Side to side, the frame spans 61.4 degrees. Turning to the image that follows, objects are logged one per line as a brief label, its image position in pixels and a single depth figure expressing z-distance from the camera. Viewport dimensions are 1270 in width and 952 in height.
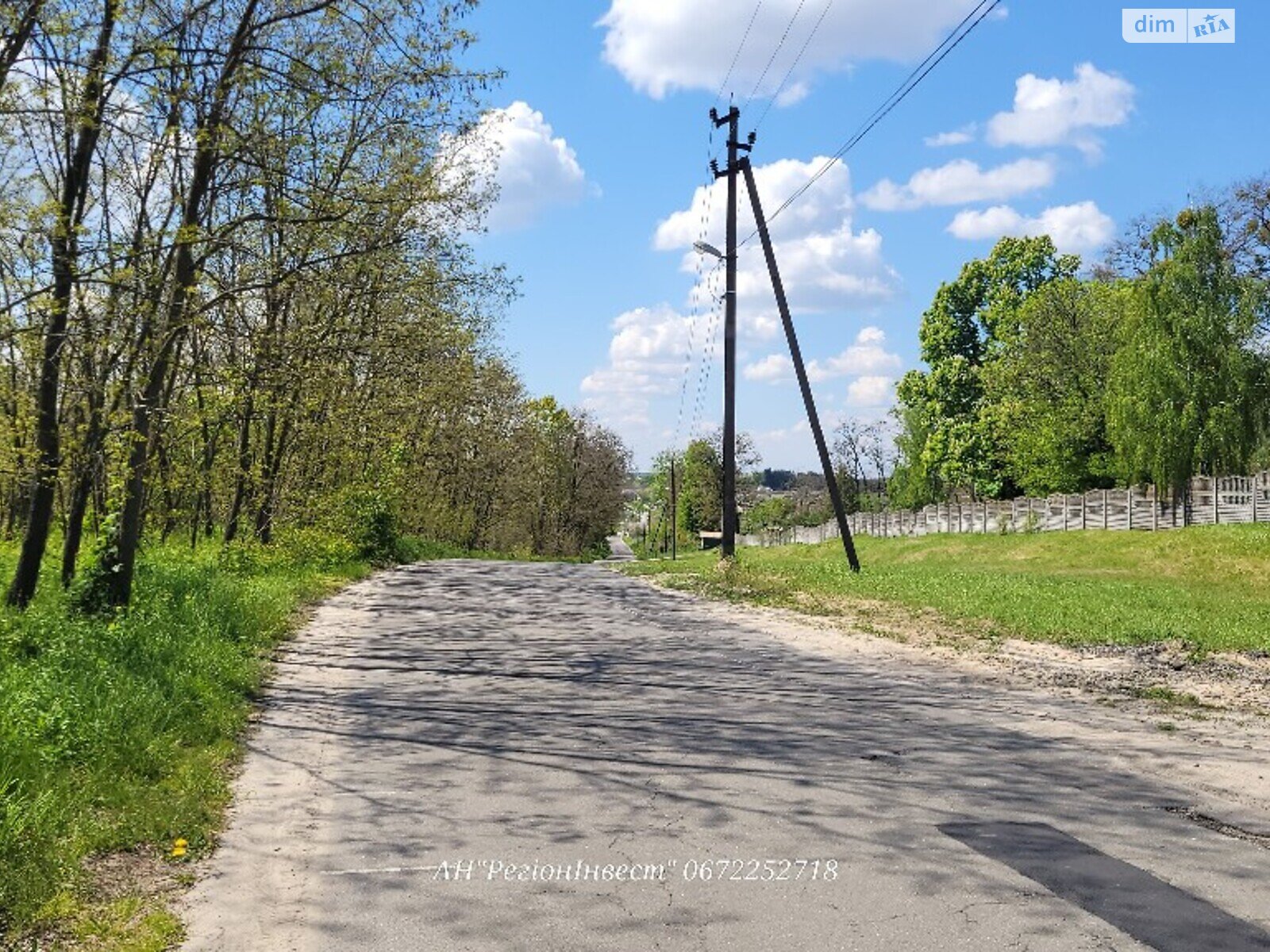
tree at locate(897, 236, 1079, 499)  58.88
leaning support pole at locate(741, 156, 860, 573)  24.33
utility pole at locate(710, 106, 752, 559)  26.95
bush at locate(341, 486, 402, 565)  31.06
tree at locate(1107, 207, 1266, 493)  38.19
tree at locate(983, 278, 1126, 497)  51.03
